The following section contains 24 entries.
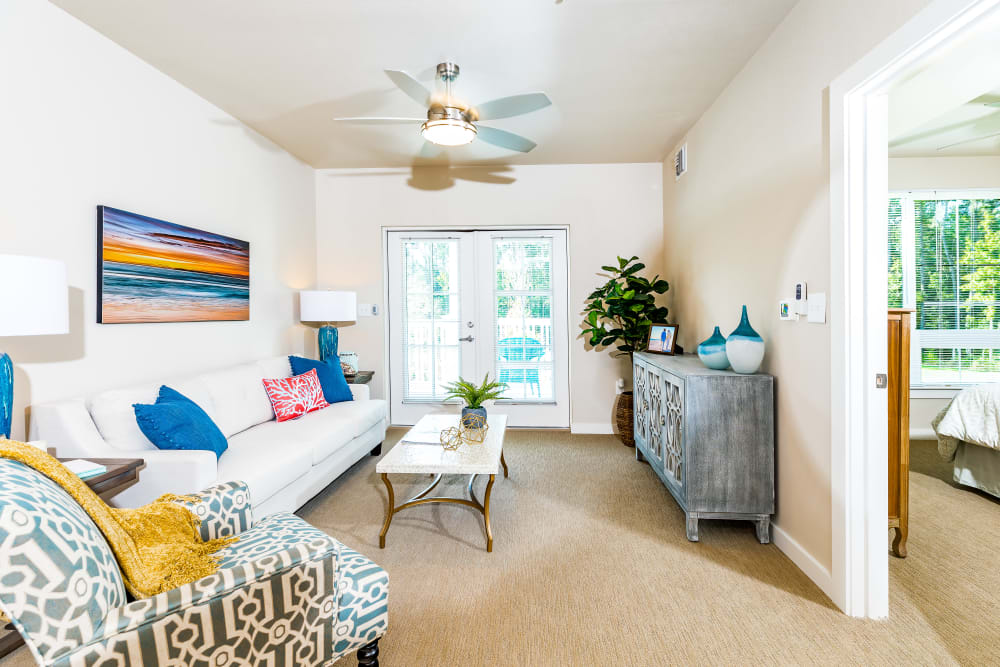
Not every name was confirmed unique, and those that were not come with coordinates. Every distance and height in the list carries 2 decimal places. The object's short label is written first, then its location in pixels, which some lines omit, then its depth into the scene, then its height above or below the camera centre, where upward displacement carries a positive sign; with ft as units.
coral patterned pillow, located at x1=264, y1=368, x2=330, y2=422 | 11.10 -1.52
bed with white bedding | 9.64 -2.28
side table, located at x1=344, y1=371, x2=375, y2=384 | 14.57 -1.45
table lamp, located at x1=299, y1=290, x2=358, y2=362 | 14.07 +0.67
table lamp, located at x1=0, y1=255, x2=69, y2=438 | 5.23 +0.35
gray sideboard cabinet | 8.06 -2.01
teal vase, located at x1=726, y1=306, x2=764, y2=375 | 8.11 -0.39
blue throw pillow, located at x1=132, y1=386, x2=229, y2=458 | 7.56 -1.49
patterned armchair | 3.15 -1.99
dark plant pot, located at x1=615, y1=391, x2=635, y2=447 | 14.14 -2.68
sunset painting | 8.35 +1.18
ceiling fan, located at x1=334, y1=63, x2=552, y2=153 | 8.25 +3.86
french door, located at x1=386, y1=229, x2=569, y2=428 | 16.06 +0.34
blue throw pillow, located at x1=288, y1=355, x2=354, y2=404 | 12.62 -1.25
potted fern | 9.56 -1.40
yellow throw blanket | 4.01 -1.93
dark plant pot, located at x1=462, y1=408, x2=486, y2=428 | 9.52 -1.72
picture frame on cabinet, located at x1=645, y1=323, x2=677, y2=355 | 12.30 -0.33
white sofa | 7.07 -2.00
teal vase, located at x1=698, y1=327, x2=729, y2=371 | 8.79 -0.48
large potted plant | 13.82 +0.41
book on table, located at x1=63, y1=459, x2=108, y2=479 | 5.95 -1.70
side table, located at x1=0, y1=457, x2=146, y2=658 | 5.64 -1.89
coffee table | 7.86 -2.20
